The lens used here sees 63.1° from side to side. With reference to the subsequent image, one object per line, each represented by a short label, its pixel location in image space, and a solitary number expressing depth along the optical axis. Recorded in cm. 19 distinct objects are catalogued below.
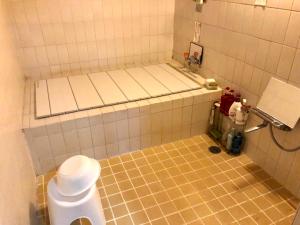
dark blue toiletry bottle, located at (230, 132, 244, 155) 194
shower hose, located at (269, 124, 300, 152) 149
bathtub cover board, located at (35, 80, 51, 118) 180
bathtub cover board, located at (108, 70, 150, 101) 203
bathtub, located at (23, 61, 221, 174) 178
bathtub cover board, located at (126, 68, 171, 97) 209
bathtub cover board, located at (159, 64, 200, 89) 220
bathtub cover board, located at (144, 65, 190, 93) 214
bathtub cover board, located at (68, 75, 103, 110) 191
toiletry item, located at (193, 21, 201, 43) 227
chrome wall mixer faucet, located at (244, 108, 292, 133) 151
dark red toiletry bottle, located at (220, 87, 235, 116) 191
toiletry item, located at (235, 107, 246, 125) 179
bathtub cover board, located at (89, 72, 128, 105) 197
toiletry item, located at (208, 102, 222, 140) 214
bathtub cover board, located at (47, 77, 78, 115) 185
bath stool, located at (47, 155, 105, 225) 120
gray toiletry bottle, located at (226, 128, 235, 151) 195
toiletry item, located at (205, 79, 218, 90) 212
